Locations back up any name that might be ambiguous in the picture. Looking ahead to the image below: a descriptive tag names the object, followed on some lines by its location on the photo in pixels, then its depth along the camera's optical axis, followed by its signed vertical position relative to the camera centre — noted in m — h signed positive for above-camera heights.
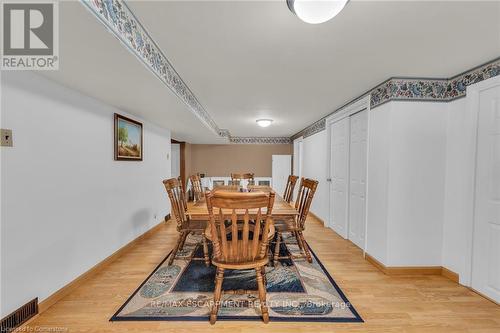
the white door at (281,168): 7.67 -0.20
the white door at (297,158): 6.44 +0.14
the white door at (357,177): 3.12 -0.21
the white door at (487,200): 2.00 -0.33
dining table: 2.31 -0.55
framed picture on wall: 2.85 +0.29
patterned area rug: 1.80 -1.26
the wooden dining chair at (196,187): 4.04 -0.51
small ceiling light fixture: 4.45 +0.83
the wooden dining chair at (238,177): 5.31 -0.38
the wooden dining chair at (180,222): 2.62 -0.79
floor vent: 1.54 -1.18
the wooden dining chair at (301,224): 2.68 -0.78
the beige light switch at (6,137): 1.52 +0.14
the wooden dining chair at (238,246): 1.58 -0.67
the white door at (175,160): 7.12 +0.02
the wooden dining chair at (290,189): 3.66 -0.45
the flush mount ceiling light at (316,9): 1.08 +0.78
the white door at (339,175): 3.64 -0.21
